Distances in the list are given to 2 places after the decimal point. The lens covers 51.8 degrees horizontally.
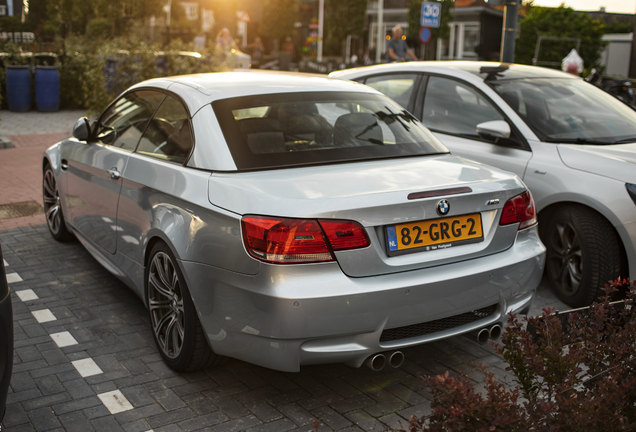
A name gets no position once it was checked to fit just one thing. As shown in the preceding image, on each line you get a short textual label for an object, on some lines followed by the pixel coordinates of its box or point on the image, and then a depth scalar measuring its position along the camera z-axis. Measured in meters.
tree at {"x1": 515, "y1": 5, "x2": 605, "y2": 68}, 29.66
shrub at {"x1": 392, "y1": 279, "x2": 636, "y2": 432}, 2.04
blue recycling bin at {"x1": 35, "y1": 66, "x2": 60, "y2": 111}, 16.27
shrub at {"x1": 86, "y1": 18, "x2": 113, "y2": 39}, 31.83
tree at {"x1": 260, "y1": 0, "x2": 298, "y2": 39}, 52.47
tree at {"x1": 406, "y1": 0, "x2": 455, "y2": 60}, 41.31
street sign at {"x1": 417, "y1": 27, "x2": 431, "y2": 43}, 25.91
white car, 4.53
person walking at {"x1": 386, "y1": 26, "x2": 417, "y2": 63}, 18.19
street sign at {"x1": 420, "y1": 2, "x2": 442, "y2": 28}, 25.73
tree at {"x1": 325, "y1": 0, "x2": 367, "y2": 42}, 48.19
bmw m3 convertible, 2.94
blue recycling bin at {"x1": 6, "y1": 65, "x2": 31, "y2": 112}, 16.02
